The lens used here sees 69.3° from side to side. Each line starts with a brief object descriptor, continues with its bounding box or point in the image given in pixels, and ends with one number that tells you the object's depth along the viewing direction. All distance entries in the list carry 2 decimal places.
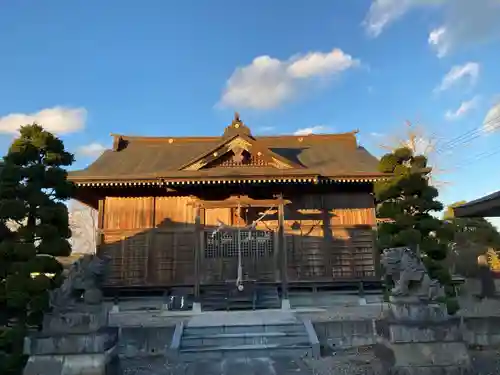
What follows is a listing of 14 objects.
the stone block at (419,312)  7.49
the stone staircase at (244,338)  9.47
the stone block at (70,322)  7.31
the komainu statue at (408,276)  7.71
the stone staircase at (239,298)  13.67
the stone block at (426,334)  7.36
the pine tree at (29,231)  8.16
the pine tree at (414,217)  10.85
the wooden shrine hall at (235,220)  14.39
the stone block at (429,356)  7.24
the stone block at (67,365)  7.10
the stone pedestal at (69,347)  7.13
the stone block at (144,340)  10.27
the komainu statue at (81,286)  7.53
